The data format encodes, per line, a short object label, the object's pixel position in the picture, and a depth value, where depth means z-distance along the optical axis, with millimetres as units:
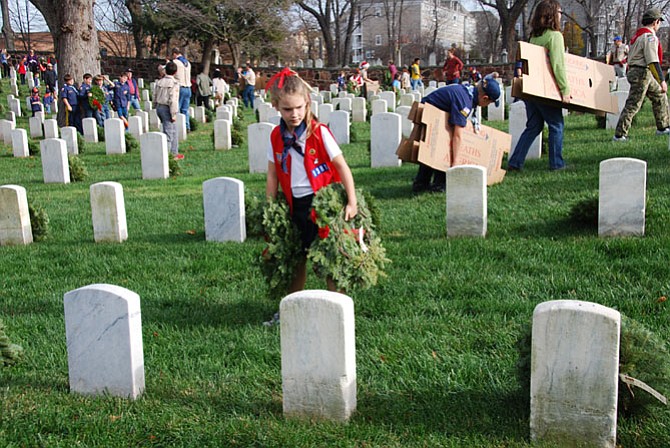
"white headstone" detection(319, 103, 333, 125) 17064
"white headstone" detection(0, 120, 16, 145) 18719
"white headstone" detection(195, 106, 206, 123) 23047
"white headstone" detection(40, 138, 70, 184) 12093
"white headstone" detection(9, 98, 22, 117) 26878
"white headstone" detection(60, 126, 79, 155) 16297
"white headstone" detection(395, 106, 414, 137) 15040
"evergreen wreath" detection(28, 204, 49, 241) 8016
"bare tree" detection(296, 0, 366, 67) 47750
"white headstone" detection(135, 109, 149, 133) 18938
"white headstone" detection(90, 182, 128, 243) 7723
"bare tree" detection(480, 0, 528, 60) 39034
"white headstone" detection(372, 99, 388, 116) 18031
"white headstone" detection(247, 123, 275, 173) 12281
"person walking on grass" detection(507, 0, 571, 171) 9117
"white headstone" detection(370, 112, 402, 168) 12008
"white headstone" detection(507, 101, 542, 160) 11828
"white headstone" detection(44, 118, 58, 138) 18172
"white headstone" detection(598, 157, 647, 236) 6398
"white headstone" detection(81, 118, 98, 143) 18625
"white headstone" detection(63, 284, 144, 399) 3721
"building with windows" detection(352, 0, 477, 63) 74875
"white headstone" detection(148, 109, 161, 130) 20578
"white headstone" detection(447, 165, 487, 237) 6973
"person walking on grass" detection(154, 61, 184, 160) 13781
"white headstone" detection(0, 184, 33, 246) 7758
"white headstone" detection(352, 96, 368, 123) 21234
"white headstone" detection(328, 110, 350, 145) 15523
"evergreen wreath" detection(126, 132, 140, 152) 16453
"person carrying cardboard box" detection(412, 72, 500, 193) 8789
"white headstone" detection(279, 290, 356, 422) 3326
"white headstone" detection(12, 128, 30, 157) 16156
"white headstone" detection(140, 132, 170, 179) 12125
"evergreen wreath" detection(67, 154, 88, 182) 12484
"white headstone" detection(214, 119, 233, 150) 16172
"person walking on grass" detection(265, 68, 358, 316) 4484
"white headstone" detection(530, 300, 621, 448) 3004
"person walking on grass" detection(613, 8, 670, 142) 10383
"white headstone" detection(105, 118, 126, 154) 15984
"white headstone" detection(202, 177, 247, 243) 7387
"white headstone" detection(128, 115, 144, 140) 18031
